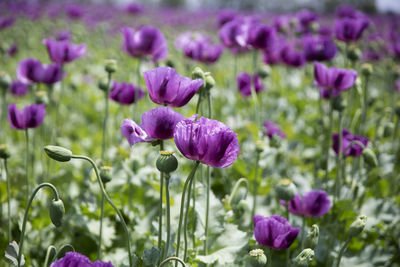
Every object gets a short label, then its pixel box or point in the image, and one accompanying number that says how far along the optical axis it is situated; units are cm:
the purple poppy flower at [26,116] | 145
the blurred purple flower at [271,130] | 187
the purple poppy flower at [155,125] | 122
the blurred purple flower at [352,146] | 159
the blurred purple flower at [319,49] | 179
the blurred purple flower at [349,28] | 187
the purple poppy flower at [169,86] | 124
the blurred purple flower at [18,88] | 221
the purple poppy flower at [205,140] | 118
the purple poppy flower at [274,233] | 129
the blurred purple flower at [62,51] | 168
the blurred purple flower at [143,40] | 159
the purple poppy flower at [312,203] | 142
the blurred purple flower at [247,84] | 217
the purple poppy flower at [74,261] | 115
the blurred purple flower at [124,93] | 166
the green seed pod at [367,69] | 172
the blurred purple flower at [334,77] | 151
